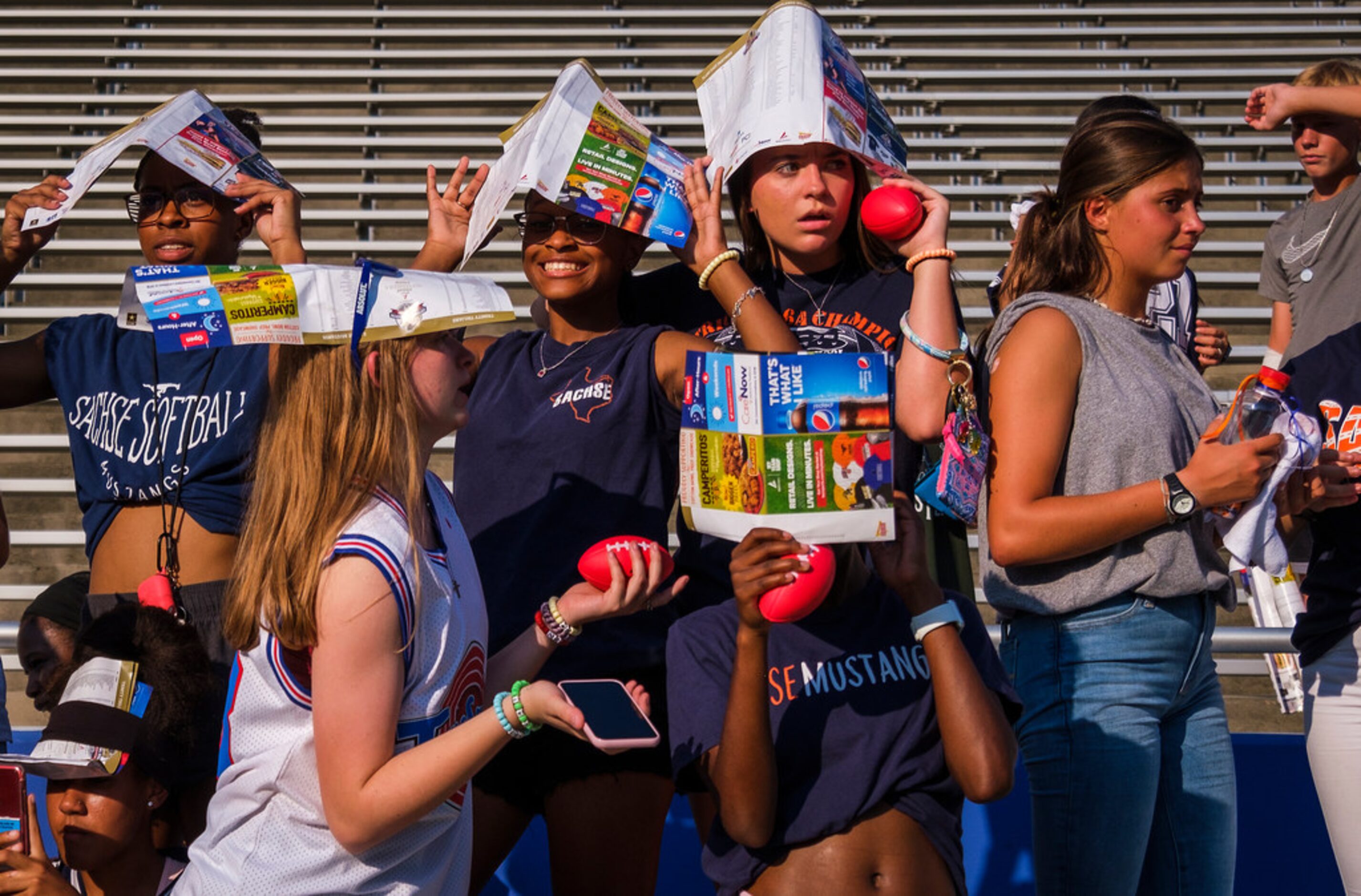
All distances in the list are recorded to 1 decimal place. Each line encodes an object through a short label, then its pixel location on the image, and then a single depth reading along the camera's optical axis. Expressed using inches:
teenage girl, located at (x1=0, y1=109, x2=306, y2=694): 176.7
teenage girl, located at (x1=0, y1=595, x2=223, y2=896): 165.1
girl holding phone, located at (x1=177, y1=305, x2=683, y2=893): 149.4
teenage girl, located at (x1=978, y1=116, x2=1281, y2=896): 161.4
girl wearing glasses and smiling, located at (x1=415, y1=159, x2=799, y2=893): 168.0
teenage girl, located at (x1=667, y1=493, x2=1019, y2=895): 156.5
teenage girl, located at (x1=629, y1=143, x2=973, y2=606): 168.8
